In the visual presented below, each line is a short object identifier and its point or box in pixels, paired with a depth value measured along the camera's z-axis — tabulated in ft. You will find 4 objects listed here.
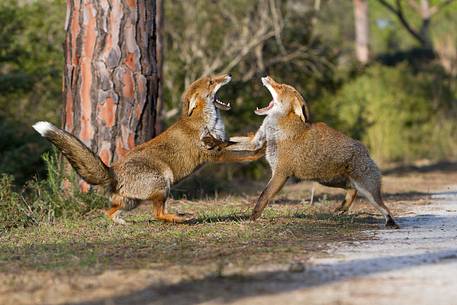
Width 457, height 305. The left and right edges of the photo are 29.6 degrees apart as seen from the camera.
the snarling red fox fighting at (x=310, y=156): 30.60
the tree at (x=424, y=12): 100.63
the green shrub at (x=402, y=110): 77.77
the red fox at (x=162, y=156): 30.04
